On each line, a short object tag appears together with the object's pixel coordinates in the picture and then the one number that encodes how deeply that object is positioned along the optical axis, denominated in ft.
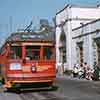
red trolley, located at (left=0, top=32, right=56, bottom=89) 71.51
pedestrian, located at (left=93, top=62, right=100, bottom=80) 114.17
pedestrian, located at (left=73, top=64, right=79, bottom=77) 134.62
